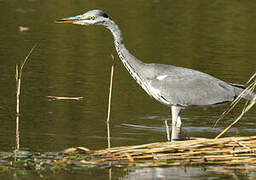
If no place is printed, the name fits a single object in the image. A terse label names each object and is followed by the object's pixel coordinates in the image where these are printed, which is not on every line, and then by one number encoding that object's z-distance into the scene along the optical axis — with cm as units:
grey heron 1188
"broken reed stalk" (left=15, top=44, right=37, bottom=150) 1011
